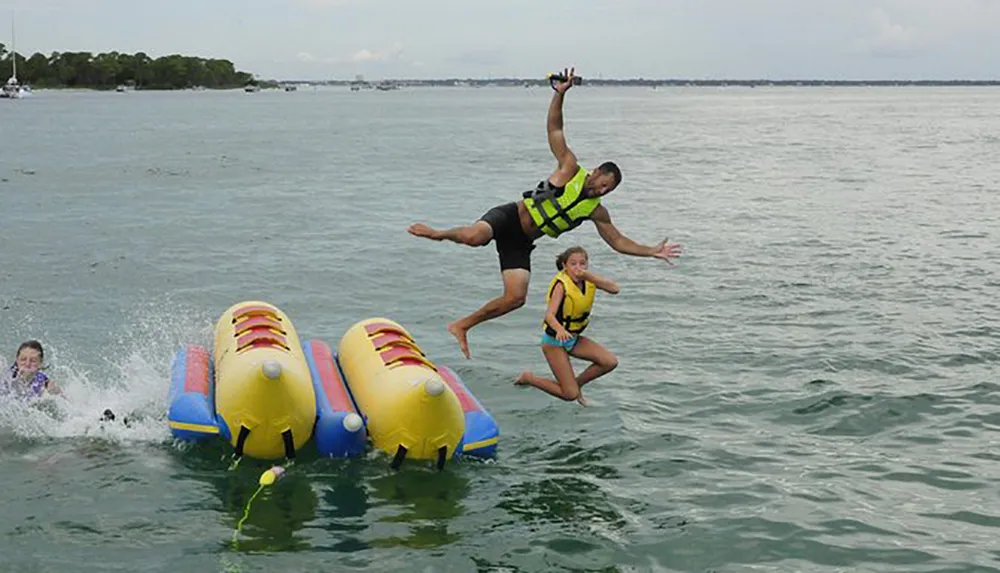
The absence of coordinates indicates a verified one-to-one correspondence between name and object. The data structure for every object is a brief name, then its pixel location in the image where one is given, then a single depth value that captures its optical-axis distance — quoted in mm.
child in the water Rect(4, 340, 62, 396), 10516
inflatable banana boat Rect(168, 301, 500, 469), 8828
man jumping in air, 9227
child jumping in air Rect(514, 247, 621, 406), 9648
